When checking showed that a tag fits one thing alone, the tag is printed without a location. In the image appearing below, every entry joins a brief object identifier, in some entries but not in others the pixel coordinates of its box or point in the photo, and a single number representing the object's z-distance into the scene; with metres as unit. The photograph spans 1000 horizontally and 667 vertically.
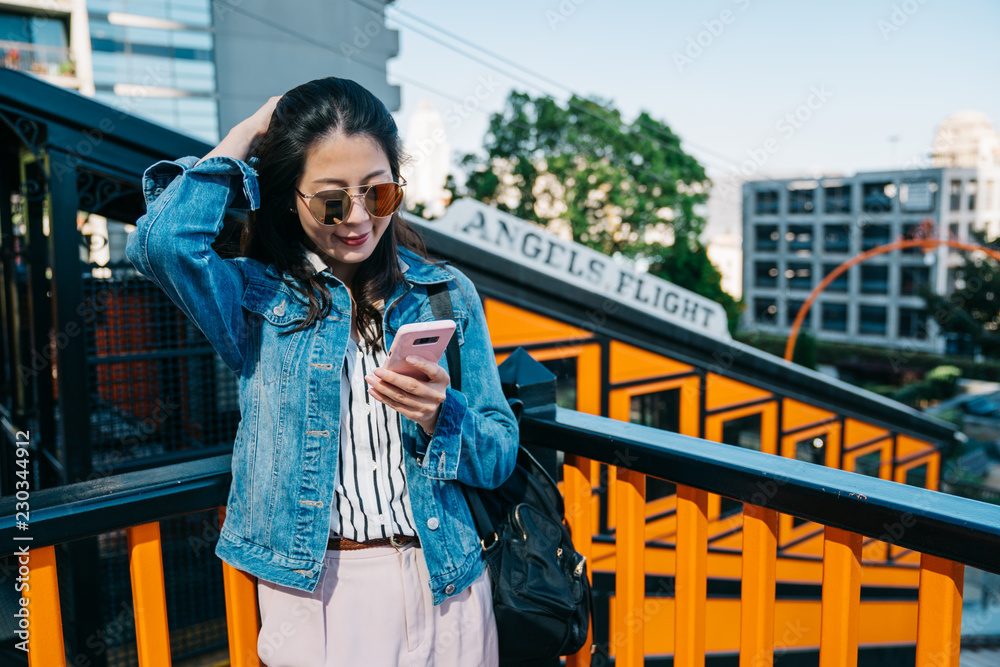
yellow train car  5.94
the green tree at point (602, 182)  23.62
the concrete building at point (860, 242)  48.25
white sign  6.29
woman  1.29
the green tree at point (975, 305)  30.48
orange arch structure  13.85
